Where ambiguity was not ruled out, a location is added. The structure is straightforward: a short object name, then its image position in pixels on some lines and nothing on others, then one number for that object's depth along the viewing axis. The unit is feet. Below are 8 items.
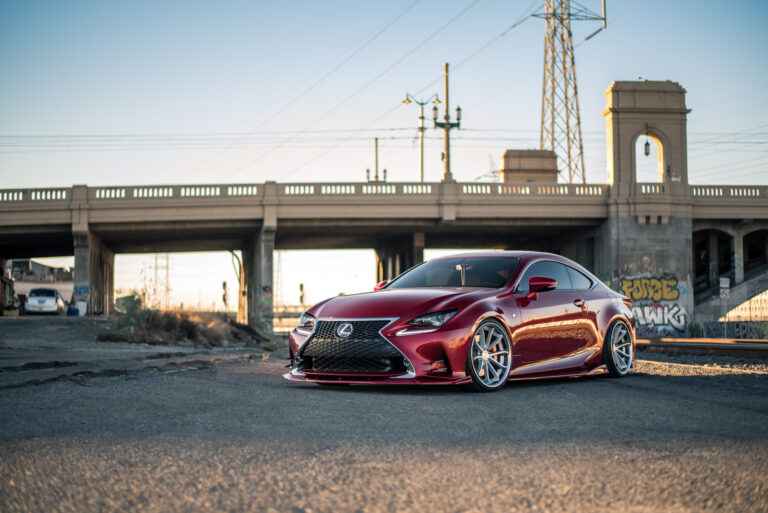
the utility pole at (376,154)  220.62
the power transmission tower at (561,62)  204.64
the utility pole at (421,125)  151.20
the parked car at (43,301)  153.89
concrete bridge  139.74
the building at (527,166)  212.84
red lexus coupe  24.53
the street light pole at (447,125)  135.74
